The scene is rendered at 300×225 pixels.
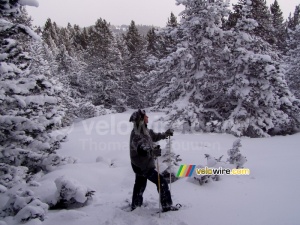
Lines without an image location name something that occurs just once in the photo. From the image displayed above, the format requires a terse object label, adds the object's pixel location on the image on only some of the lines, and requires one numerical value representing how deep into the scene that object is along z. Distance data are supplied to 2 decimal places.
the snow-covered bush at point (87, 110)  30.69
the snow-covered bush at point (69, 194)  5.64
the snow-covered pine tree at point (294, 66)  25.27
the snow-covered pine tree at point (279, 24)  37.03
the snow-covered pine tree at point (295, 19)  45.96
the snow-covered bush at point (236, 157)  7.77
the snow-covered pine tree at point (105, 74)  34.62
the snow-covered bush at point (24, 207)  4.35
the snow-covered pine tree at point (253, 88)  14.70
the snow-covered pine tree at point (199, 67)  15.12
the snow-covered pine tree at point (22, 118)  5.61
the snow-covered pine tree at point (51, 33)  54.98
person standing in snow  5.18
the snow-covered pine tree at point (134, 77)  38.22
